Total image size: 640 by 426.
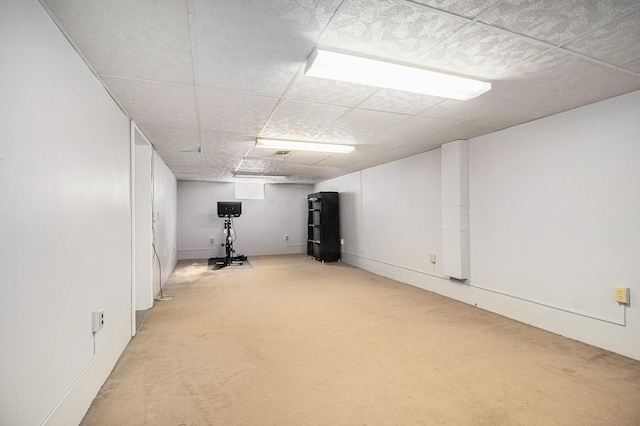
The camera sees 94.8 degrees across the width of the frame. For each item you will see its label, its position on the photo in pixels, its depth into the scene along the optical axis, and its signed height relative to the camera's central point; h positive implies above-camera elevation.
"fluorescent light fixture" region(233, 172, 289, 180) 7.13 +0.99
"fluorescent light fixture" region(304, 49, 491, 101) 1.84 +0.96
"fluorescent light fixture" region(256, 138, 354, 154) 3.97 +0.98
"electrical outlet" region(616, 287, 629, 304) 2.50 -0.72
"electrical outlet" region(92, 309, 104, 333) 1.96 -0.71
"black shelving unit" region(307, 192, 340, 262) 7.67 -0.36
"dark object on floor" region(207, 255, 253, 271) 6.99 -1.20
